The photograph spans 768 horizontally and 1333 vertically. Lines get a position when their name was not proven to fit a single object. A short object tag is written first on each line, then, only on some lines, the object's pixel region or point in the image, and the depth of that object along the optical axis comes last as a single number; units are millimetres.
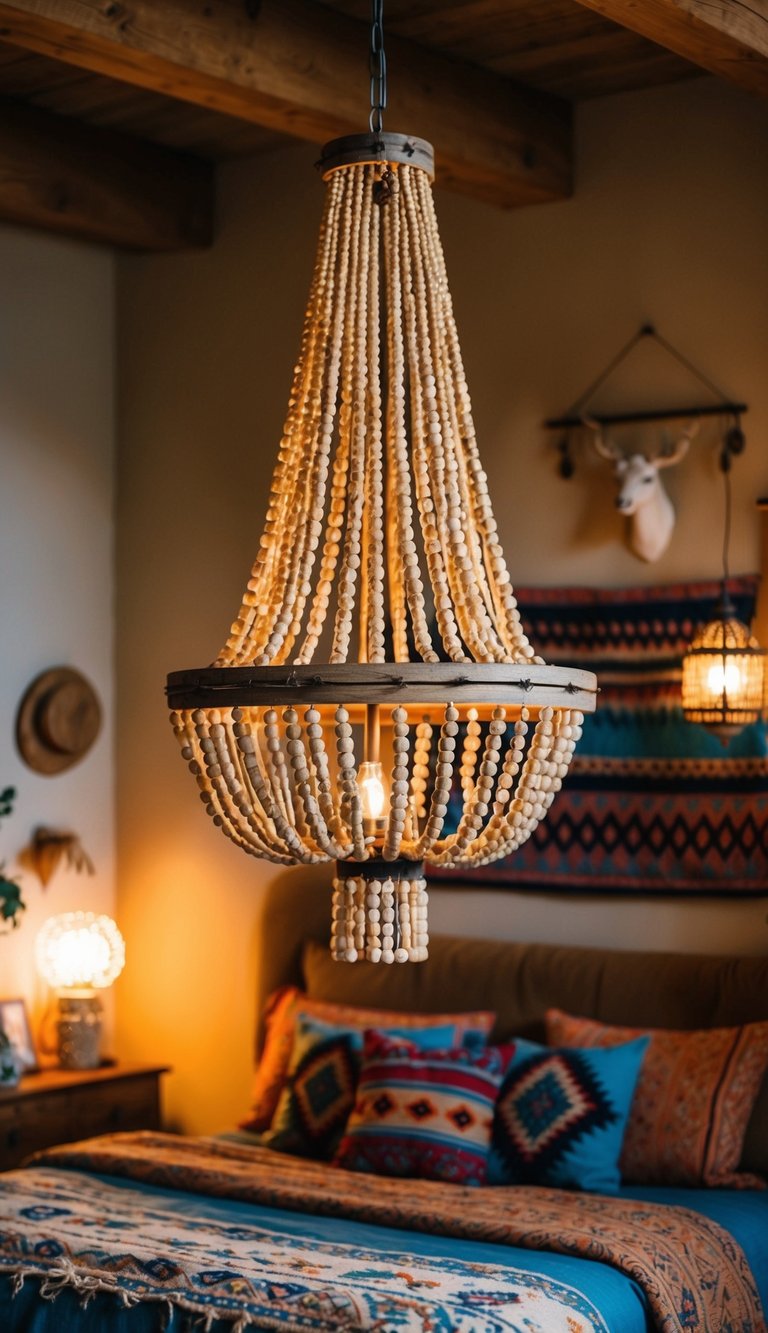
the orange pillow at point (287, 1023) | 4305
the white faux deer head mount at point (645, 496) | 4227
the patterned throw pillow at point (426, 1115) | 3879
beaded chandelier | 2002
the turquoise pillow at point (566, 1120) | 3807
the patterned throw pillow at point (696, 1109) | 3826
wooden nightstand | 4586
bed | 2982
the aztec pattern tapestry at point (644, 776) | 4203
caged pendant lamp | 4078
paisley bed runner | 3238
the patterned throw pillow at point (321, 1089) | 4180
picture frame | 4844
